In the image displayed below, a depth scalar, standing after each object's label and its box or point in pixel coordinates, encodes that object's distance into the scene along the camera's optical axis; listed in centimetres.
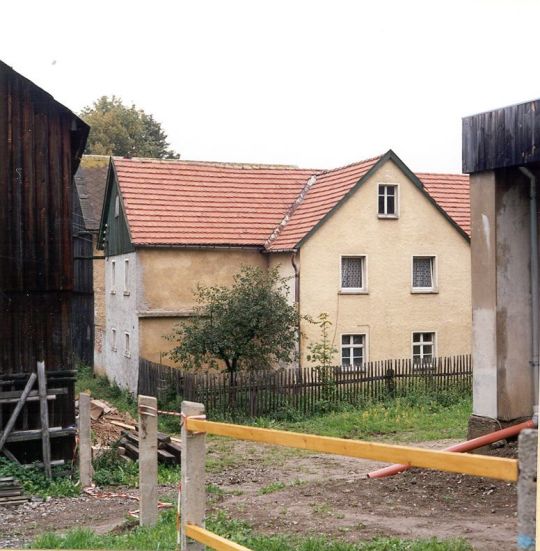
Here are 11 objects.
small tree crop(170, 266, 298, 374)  2345
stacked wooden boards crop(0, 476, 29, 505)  1288
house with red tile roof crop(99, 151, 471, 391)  2606
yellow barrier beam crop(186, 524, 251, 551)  473
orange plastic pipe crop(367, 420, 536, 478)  1068
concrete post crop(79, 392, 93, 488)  1402
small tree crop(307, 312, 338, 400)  2416
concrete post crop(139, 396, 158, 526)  823
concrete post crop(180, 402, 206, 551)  559
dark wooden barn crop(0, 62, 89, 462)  1495
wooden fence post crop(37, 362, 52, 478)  1468
